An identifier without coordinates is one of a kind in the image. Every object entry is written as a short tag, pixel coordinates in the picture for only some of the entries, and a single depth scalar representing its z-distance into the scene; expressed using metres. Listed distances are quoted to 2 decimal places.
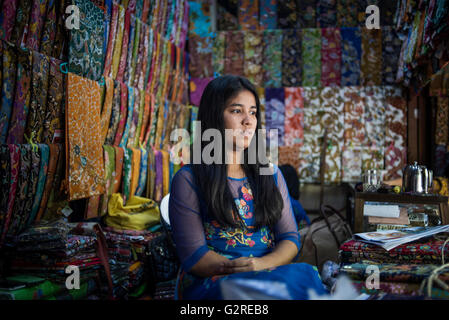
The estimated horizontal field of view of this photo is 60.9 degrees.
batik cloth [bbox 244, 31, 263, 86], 5.17
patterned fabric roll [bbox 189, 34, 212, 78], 5.26
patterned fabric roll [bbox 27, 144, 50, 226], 2.29
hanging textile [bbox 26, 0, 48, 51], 2.27
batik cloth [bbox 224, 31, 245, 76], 5.22
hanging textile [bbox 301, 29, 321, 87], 5.04
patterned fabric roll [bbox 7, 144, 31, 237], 2.14
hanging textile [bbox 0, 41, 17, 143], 2.04
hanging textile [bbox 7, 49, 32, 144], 2.12
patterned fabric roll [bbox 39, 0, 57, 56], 2.40
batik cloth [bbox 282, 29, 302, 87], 5.09
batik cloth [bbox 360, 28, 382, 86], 4.93
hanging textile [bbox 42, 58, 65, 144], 2.39
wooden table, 2.01
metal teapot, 2.24
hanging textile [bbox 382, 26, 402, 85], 4.89
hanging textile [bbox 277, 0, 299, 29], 5.18
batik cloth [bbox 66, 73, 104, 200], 2.49
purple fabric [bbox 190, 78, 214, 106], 5.14
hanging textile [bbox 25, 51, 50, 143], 2.26
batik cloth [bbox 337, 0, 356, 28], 5.05
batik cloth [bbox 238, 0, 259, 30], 5.23
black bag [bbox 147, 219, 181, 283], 2.70
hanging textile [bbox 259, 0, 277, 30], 5.21
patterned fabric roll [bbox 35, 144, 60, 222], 2.37
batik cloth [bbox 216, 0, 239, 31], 5.32
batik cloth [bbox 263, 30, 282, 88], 5.13
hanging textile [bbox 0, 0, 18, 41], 2.06
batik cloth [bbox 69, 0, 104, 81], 2.58
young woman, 1.29
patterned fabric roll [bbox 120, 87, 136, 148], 3.38
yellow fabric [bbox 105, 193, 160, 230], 2.98
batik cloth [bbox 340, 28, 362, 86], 4.98
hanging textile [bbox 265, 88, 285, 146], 5.10
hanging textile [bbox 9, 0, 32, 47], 2.17
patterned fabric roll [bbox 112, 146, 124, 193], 3.13
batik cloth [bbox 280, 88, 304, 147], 5.07
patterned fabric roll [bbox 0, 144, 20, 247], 2.05
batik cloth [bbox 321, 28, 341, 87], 5.01
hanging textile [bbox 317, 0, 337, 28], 5.12
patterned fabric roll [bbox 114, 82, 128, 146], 3.28
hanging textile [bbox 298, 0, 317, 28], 5.16
